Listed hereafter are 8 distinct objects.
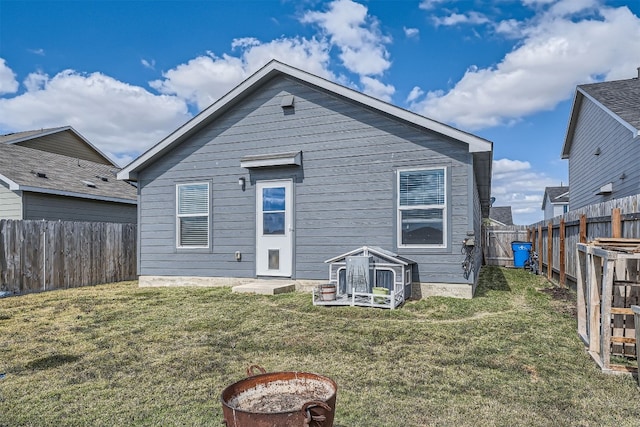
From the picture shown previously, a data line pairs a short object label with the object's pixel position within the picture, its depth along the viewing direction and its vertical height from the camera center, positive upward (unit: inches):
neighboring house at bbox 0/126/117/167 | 713.5 +146.1
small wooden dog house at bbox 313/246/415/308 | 275.4 -40.0
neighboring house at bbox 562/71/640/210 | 420.2 +100.5
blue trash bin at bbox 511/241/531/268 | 588.4 -42.4
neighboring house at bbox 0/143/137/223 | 441.4 +36.0
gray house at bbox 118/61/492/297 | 304.8 +28.8
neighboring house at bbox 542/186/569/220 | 1173.5 +67.4
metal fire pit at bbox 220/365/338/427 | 72.8 -36.8
